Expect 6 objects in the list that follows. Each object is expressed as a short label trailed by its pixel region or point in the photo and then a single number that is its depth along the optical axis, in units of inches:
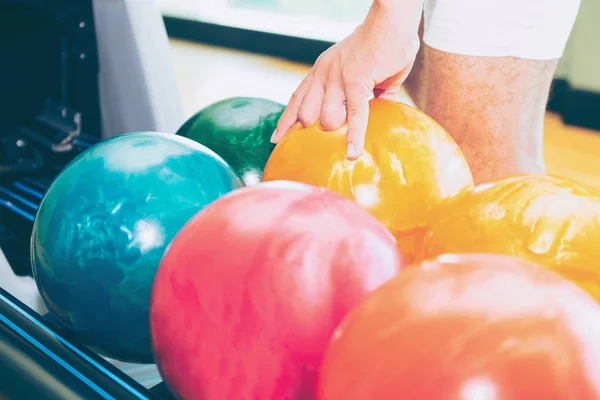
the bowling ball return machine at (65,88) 55.7
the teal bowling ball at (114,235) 31.6
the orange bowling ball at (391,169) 33.0
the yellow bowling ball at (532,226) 27.0
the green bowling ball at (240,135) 42.5
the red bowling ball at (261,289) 22.1
